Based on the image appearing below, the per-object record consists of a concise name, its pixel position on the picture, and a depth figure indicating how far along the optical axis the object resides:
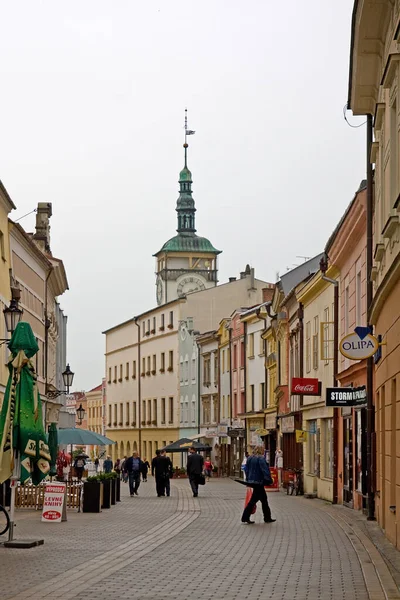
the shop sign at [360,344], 19.09
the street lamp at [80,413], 41.44
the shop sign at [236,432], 67.64
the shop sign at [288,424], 46.48
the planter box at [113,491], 32.72
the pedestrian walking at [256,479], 23.73
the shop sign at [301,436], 40.44
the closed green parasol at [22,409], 19.20
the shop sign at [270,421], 56.27
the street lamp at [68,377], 37.98
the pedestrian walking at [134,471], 40.23
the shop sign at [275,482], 43.64
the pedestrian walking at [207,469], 68.56
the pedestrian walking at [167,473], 38.74
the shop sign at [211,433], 75.79
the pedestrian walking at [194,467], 37.50
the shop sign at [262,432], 54.58
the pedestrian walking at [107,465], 62.12
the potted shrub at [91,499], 28.59
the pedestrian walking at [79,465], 44.06
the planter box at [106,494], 30.48
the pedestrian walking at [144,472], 57.34
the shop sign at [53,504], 24.45
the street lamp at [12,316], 25.17
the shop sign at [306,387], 36.44
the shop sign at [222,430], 72.10
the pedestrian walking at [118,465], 78.56
